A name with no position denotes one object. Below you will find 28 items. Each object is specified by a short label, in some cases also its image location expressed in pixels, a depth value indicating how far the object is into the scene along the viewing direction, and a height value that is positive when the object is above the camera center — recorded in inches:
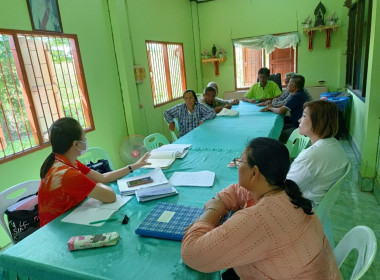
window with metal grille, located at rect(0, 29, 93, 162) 97.0 -0.7
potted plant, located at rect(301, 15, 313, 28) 210.4 +29.3
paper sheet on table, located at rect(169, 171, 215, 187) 63.1 -25.8
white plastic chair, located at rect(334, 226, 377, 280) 35.4 -27.7
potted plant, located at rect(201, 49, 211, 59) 249.0 +14.5
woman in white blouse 56.0 -20.7
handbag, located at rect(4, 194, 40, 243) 60.0 -29.5
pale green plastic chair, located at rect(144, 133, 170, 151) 114.0 -28.1
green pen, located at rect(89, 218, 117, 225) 49.6 -25.6
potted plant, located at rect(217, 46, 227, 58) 242.7 +14.4
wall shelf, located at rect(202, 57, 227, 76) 242.4 +7.8
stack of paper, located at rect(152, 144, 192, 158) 85.0 -25.1
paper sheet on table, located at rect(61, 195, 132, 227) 51.0 -25.5
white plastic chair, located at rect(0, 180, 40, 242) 63.4 -26.2
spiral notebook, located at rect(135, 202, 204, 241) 43.2 -24.8
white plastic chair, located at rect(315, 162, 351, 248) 53.8 -29.4
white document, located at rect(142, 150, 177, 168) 77.8 -25.2
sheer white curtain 220.1 +18.4
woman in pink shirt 30.7 -19.7
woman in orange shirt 53.4 -18.7
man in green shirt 175.8 -16.9
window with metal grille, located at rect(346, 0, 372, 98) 131.0 +6.9
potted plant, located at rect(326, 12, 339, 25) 201.8 +28.7
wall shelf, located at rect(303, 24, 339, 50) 202.4 +22.1
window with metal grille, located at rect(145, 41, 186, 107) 190.7 +2.3
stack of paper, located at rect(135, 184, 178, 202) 56.5 -24.7
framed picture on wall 103.7 +27.8
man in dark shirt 139.9 -20.5
